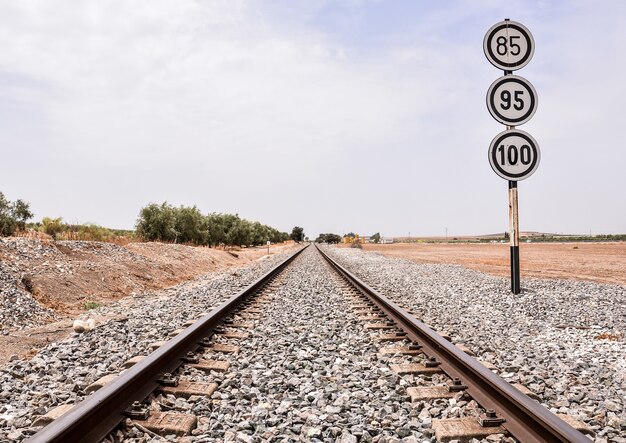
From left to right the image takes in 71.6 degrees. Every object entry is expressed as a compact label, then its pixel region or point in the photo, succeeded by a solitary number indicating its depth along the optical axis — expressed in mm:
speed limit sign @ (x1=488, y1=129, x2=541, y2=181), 8930
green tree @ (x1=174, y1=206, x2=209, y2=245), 39781
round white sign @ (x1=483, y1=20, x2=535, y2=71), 9086
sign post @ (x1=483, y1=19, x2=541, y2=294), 8914
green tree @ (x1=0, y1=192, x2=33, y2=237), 22359
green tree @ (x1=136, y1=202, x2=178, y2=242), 33594
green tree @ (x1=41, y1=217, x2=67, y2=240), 23680
